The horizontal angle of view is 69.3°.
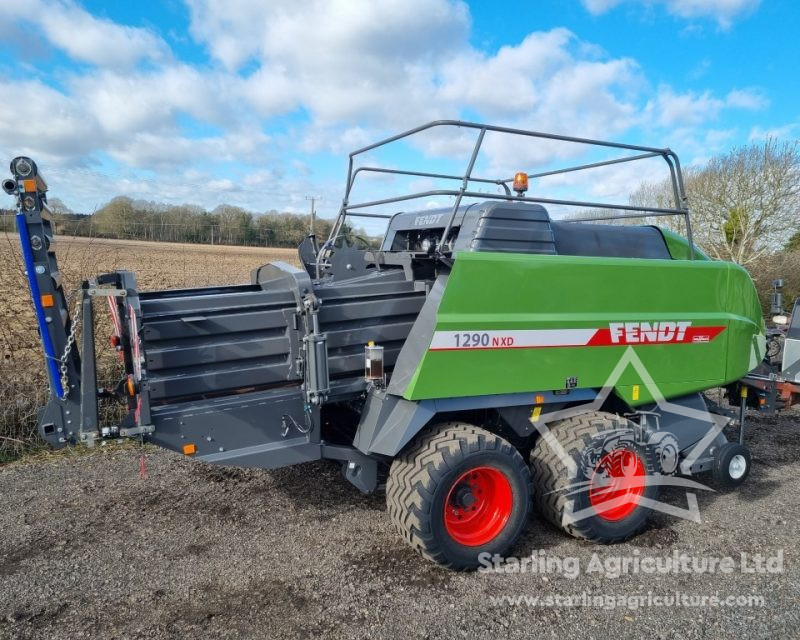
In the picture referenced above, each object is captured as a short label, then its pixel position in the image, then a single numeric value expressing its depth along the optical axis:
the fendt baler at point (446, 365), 3.14
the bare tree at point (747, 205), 17.25
